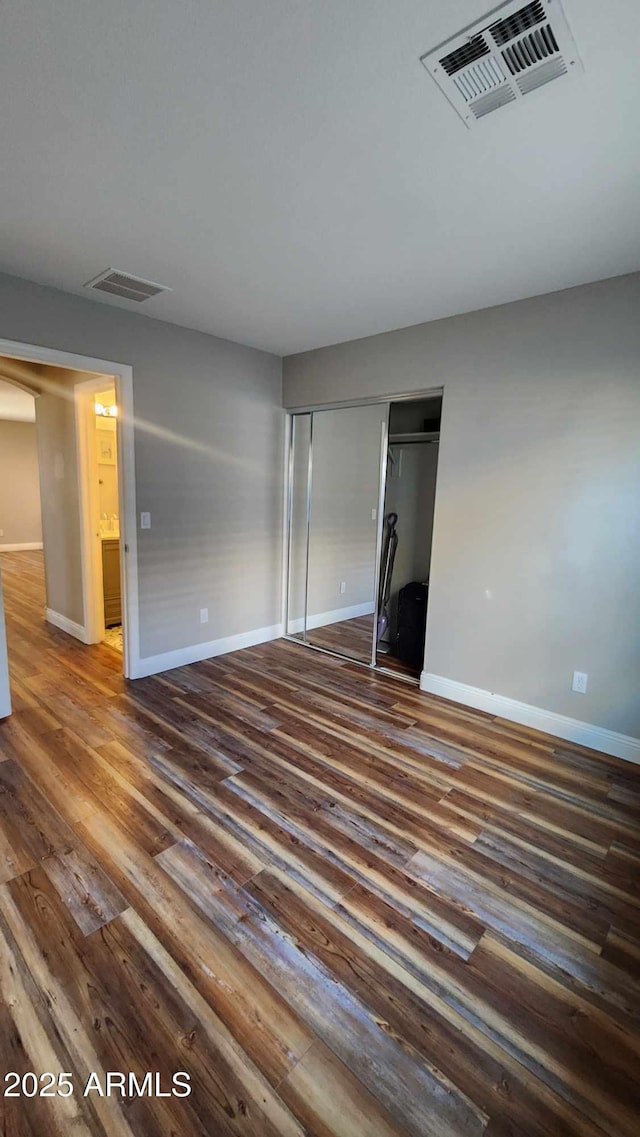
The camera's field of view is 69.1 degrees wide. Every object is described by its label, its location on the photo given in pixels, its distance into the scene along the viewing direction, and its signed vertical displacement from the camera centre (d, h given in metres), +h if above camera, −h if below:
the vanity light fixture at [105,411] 4.83 +0.80
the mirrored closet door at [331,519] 4.61 -0.23
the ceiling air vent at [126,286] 2.67 +1.21
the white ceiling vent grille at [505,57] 1.19 +1.22
